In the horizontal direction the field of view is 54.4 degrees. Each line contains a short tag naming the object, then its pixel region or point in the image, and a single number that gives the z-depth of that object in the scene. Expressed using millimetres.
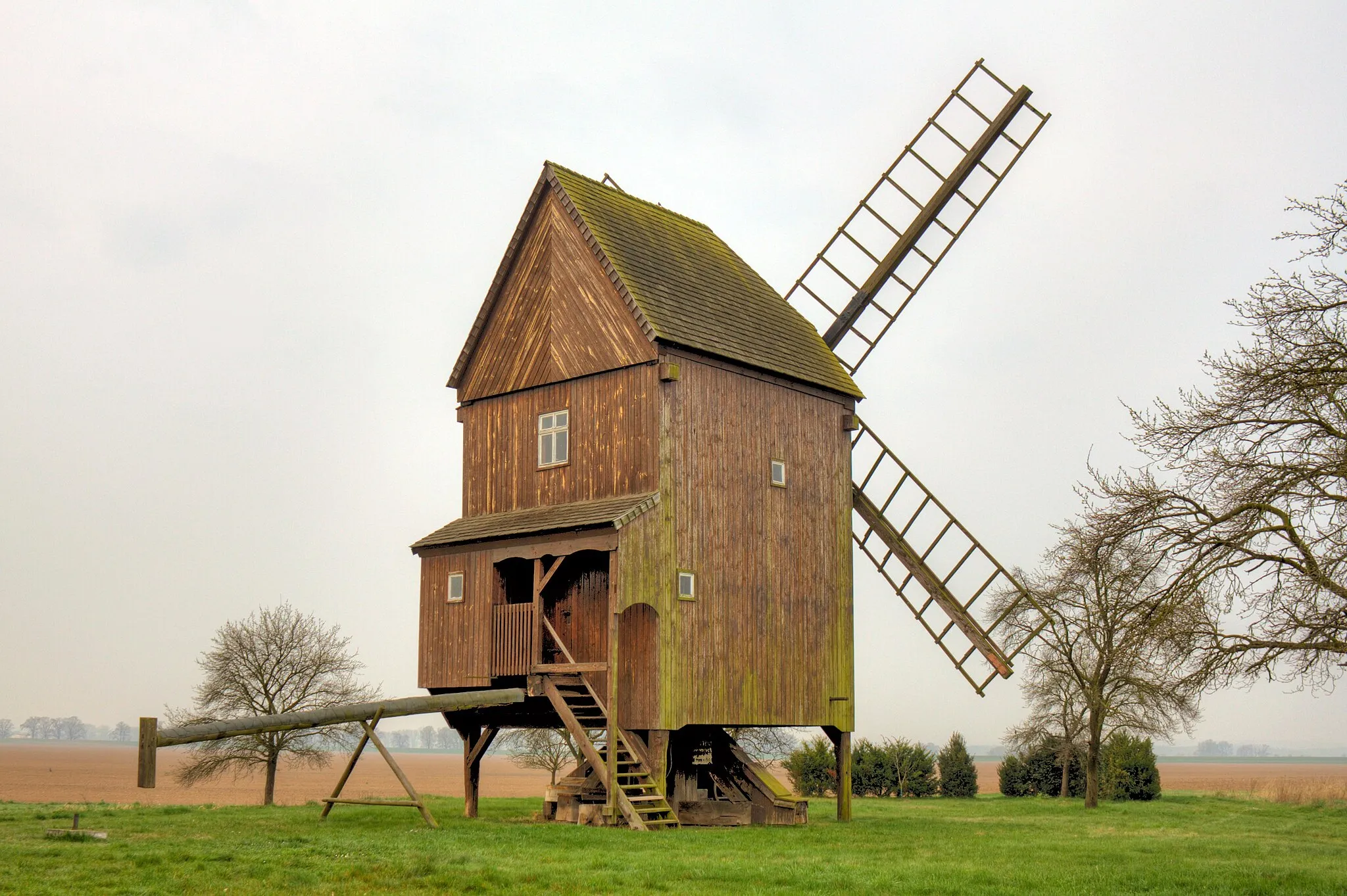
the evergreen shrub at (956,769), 43812
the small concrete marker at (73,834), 19108
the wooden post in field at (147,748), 18844
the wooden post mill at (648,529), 24688
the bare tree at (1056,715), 37844
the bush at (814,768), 42531
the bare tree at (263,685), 35281
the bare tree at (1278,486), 18969
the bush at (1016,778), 44562
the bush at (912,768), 43469
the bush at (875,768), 43594
